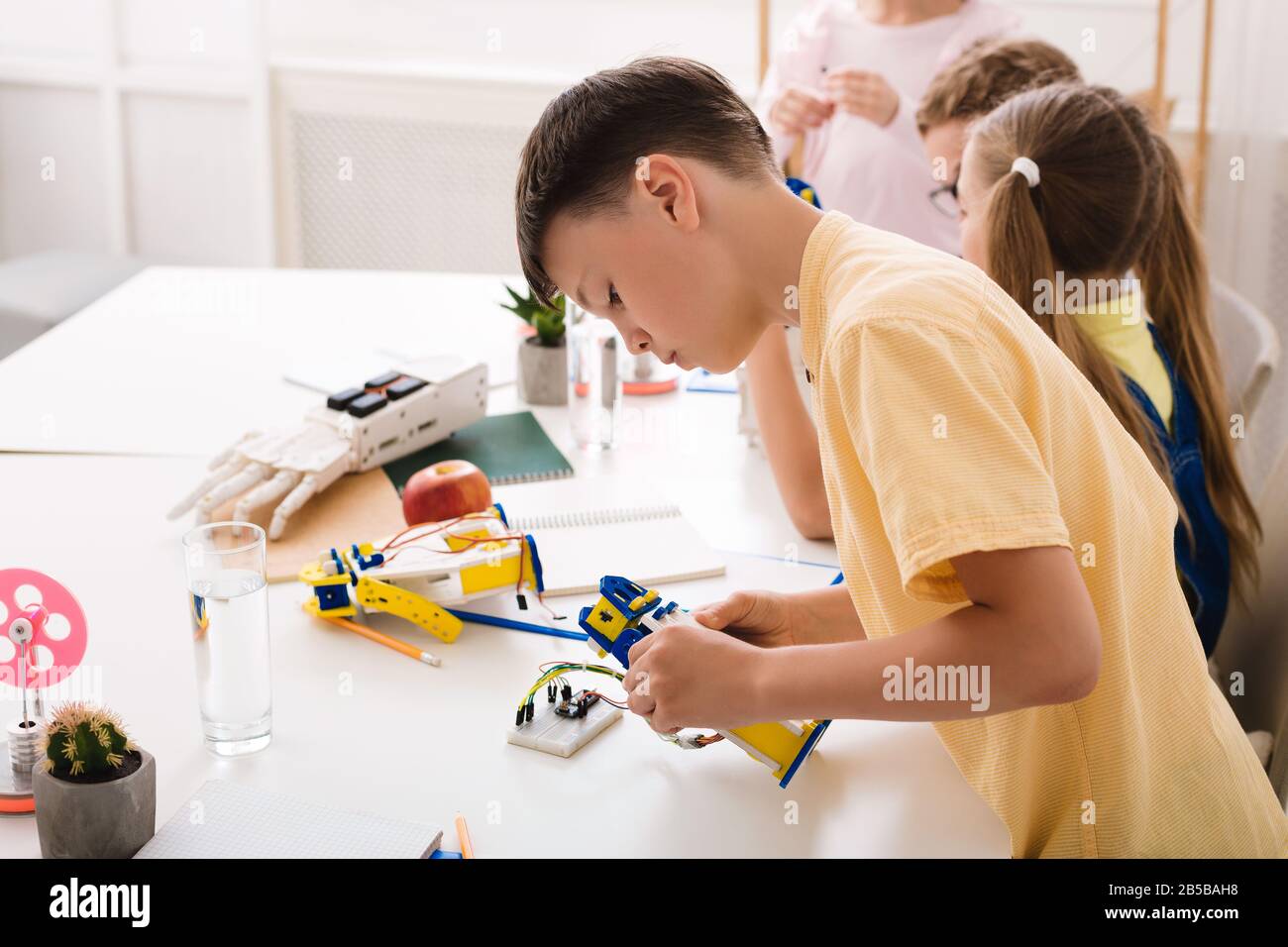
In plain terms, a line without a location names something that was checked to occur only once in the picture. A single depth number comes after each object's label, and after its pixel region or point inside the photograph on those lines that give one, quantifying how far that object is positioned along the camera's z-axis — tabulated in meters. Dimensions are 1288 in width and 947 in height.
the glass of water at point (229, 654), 0.94
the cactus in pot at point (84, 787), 0.78
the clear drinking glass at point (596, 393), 1.58
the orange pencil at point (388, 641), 1.07
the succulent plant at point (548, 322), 1.69
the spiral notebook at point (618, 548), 1.23
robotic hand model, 1.33
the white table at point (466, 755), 0.86
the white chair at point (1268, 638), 1.27
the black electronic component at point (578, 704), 0.98
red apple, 1.29
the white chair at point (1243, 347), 1.57
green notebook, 1.49
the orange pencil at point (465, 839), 0.82
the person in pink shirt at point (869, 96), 2.18
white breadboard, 0.94
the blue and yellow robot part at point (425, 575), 1.11
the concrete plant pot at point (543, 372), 1.72
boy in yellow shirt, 0.75
